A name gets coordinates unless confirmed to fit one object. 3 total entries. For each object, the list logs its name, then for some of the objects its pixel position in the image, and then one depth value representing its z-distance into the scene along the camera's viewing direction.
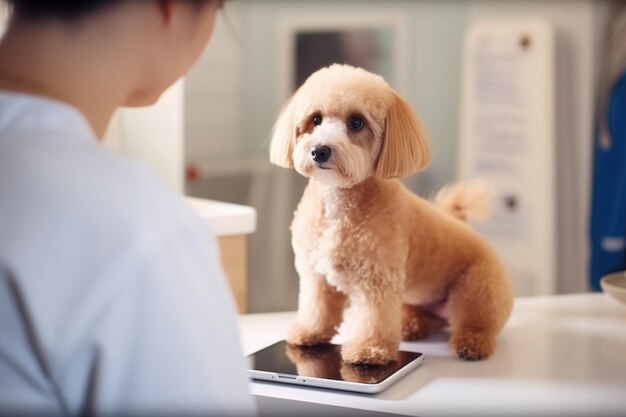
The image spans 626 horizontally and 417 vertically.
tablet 1.54
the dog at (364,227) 1.59
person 1.08
